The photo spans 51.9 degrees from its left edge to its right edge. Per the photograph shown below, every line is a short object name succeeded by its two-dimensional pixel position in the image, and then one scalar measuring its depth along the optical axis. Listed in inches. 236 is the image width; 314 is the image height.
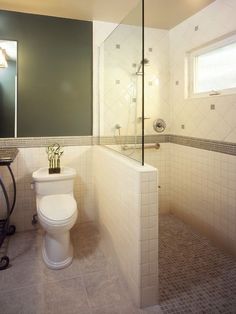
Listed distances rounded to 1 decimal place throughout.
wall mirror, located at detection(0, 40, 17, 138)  96.5
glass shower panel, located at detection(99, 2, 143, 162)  73.4
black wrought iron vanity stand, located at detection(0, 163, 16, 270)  81.6
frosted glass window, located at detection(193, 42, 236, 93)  87.7
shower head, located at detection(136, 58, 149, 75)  72.0
